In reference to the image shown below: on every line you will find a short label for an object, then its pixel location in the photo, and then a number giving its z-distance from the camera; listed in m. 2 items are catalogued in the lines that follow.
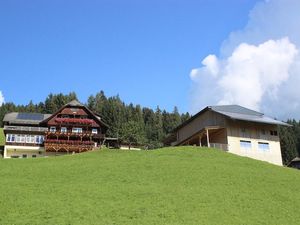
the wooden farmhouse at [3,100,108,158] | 75.94
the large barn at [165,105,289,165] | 58.16
